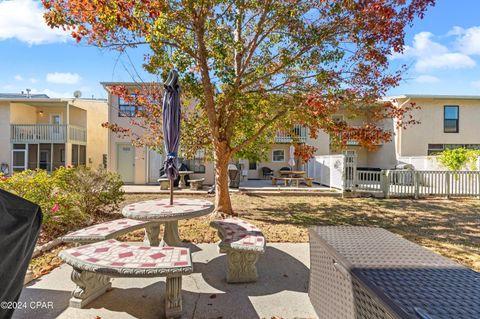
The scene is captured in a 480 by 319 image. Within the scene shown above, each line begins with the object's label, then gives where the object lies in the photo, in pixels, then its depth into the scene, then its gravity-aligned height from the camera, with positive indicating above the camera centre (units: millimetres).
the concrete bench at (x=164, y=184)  12109 -1302
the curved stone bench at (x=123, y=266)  2506 -1090
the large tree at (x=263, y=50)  5328 +2626
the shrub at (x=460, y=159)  11930 -27
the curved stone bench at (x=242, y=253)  3318 -1288
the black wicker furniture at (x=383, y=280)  1322 -782
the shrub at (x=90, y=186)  6352 -763
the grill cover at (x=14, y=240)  1629 -565
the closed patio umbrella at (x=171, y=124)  3951 +512
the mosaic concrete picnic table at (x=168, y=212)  3482 -804
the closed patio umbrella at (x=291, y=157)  14248 -4
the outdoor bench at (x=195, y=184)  12371 -1313
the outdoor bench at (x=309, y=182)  13788 -1376
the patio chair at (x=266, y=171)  19016 -1029
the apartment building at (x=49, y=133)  16828 +1586
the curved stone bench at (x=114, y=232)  3428 -1097
